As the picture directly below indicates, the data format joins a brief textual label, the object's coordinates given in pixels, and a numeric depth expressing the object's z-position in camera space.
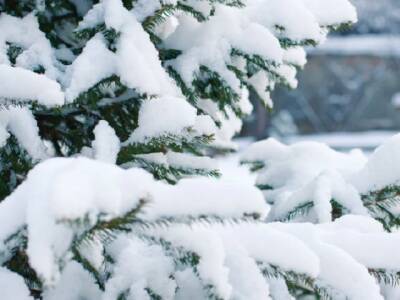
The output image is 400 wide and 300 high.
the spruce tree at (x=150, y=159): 1.59
